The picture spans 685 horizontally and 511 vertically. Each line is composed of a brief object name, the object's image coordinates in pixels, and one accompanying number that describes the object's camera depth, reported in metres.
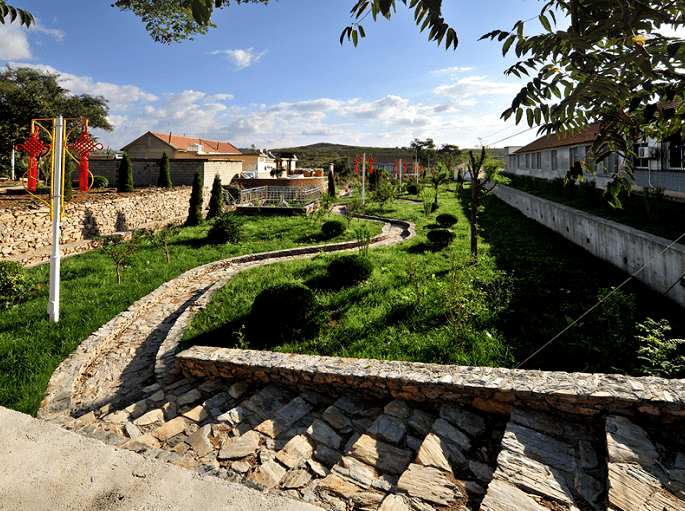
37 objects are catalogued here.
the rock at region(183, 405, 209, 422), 4.61
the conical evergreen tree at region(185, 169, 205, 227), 17.52
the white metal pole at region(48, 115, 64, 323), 6.86
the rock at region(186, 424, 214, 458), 4.00
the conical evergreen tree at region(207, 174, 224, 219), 18.95
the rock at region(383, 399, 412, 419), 4.18
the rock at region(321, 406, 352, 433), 4.20
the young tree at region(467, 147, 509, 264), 10.00
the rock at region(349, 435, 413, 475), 3.45
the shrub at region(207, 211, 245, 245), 13.86
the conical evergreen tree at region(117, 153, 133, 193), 19.03
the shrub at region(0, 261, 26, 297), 7.75
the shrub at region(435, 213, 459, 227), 15.80
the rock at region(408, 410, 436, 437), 3.96
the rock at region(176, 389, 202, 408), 5.05
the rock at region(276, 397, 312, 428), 4.39
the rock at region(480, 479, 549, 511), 2.68
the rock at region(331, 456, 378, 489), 3.27
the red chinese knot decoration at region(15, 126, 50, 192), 7.45
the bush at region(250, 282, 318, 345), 6.25
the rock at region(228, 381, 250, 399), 5.07
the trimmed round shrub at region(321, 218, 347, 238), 14.77
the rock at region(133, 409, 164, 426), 4.55
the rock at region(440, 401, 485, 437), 3.81
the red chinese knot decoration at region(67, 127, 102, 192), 7.77
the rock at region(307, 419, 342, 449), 3.94
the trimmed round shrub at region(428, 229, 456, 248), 11.95
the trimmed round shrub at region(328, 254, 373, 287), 8.32
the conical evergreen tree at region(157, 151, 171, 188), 21.73
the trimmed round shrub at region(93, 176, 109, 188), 21.78
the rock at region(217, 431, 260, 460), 3.83
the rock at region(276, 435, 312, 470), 3.66
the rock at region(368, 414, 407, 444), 3.81
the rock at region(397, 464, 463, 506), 2.95
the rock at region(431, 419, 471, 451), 3.59
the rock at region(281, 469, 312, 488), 3.38
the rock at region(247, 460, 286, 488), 3.44
